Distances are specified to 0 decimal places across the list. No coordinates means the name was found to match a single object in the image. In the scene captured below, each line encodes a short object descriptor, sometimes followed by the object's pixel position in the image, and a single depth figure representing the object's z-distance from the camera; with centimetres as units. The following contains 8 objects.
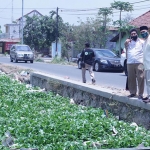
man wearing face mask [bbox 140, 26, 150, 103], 920
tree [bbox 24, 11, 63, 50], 6300
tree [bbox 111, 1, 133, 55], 4216
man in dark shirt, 1630
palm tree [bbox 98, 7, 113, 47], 4666
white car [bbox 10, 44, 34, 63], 4209
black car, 2969
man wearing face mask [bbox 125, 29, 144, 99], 992
